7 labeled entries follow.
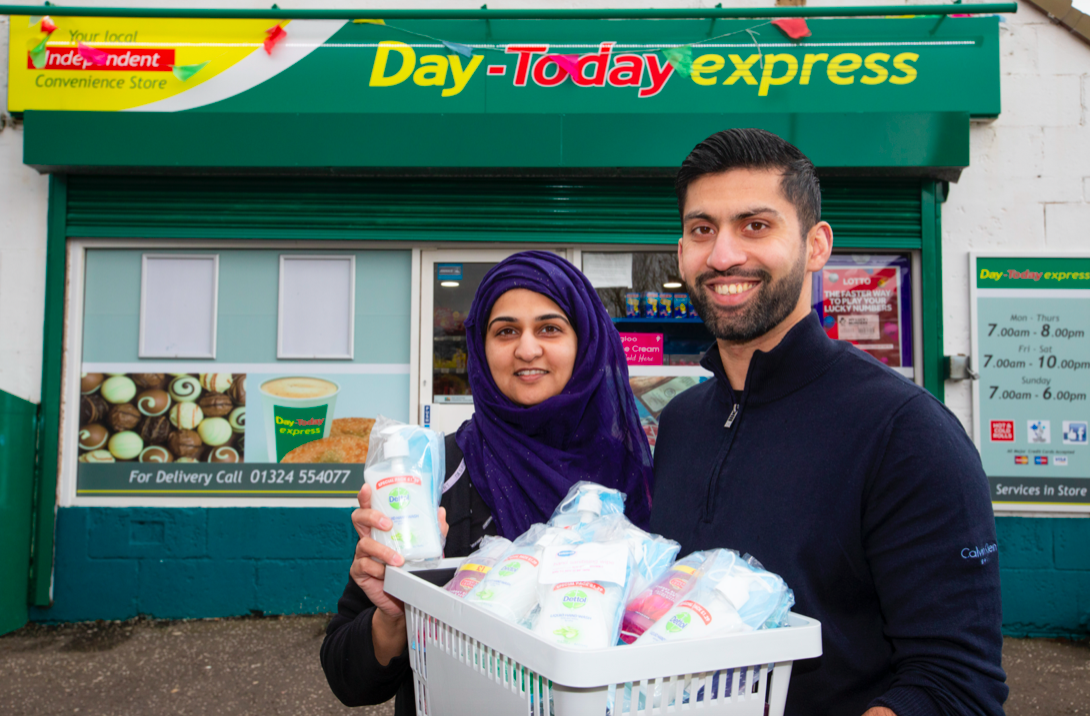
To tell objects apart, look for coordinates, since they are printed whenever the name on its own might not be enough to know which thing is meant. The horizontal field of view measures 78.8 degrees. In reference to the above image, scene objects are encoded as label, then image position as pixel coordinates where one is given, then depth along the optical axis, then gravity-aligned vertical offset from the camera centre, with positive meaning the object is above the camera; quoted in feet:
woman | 5.67 -0.28
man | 3.67 -0.54
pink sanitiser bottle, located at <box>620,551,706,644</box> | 3.24 -1.05
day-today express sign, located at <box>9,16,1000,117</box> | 15.62 +7.61
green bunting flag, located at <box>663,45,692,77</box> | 15.76 +7.86
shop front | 15.05 +3.68
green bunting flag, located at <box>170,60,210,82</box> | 15.81 +7.48
